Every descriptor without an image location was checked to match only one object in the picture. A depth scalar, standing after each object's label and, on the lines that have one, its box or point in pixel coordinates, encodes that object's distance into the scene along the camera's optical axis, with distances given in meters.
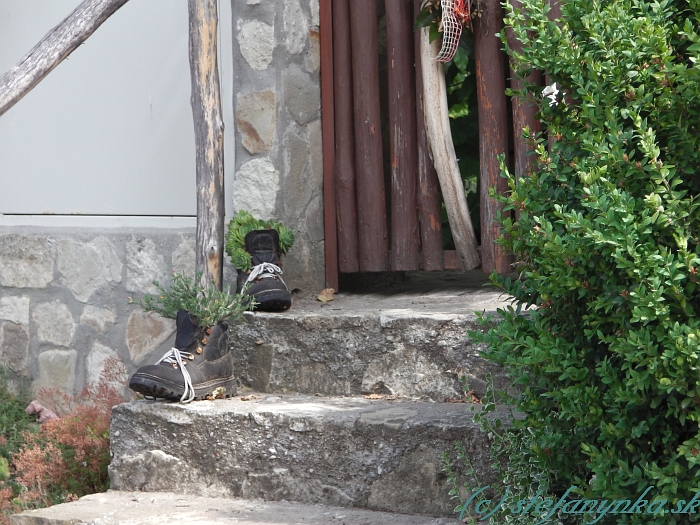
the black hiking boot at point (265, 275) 6.32
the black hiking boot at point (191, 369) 5.50
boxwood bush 3.21
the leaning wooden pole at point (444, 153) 6.76
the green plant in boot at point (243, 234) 6.57
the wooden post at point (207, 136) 6.41
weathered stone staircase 4.80
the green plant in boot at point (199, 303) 5.71
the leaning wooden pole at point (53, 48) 6.03
